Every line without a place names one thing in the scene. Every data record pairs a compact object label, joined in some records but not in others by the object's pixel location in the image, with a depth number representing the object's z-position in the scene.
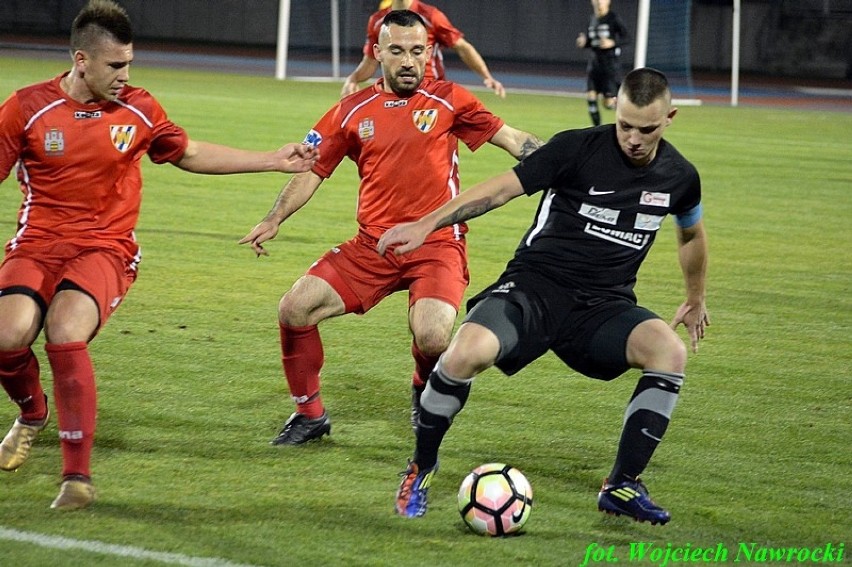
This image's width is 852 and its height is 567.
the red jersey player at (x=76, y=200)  9.92
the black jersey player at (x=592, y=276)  9.70
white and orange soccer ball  9.24
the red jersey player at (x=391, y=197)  11.55
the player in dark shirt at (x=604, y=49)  44.37
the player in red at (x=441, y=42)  25.78
